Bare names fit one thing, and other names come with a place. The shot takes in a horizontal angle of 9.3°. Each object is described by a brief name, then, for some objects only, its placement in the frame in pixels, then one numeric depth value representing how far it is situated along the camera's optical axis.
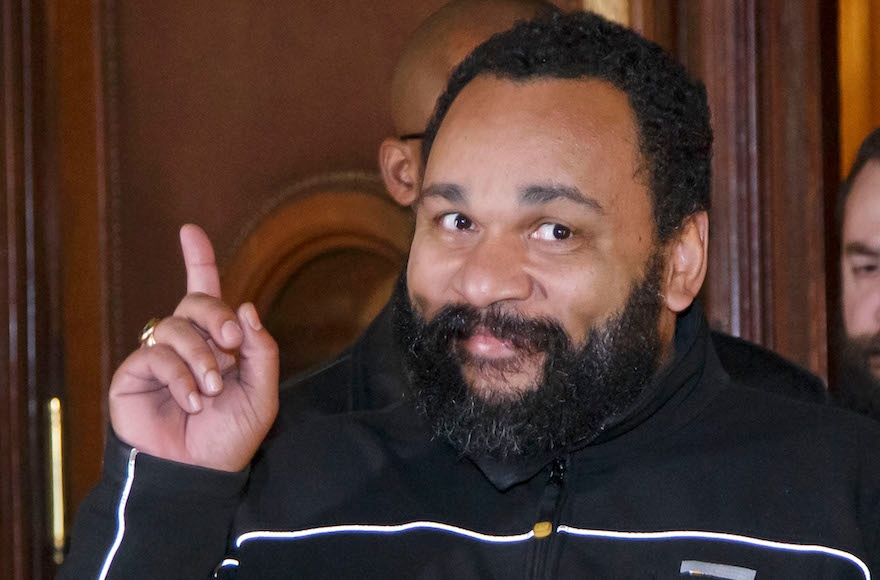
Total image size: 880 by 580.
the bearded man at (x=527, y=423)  3.43
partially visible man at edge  3.71
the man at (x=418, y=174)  3.67
